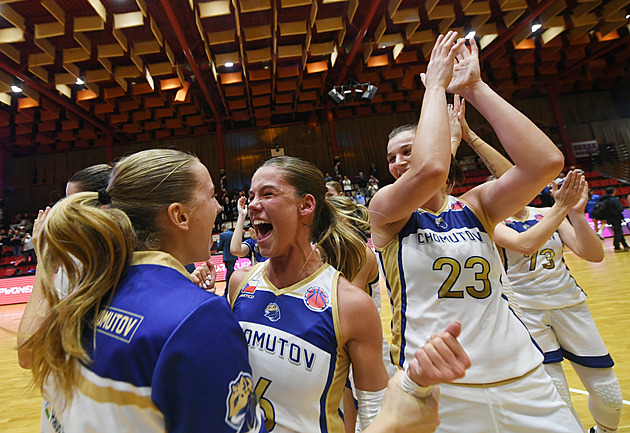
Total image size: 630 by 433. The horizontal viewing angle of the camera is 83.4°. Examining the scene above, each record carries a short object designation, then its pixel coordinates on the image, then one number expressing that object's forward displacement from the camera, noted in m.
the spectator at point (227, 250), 6.01
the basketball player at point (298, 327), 1.07
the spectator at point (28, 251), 11.72
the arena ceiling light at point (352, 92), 11.25
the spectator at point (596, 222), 10.27
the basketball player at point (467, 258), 1.21
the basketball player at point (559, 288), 1.78
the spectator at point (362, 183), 14.42
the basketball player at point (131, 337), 0.62
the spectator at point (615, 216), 8.50
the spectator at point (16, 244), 12.70
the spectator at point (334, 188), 2.96
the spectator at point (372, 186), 14.01
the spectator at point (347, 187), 14.51
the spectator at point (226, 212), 13.30
